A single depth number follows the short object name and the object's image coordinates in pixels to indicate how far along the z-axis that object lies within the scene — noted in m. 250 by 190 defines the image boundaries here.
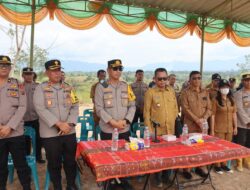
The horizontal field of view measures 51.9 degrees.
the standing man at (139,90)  5.49
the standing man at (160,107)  3.47
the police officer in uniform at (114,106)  3.27
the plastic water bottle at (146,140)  2.78
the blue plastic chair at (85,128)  4.73
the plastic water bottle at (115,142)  2.67
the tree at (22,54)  14.79
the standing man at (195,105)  3.87
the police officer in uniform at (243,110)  4.29
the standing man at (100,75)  5.53
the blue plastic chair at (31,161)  3.10
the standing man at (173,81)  6.07
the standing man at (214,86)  4.29
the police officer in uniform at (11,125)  2.92
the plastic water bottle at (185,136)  2.98
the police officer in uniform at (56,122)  2.95
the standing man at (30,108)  4.15
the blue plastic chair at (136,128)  4.53
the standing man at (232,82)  6.36
